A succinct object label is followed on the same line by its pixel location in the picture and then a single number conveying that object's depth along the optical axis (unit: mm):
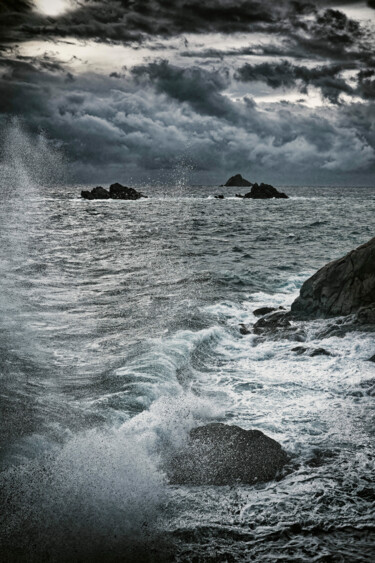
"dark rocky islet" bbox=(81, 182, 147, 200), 120625
